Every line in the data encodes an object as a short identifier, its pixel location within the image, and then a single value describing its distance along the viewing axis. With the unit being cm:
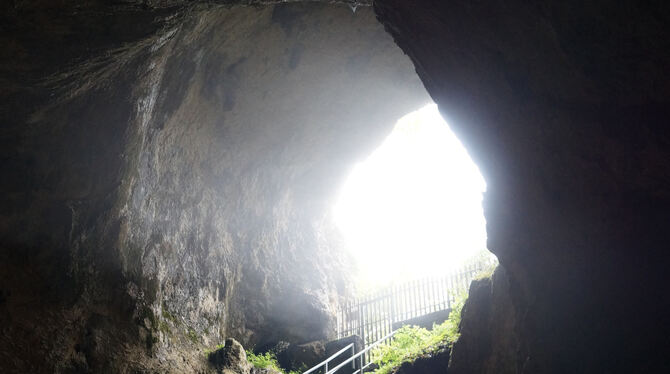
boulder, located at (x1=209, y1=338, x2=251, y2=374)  978
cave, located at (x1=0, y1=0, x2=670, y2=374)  428
